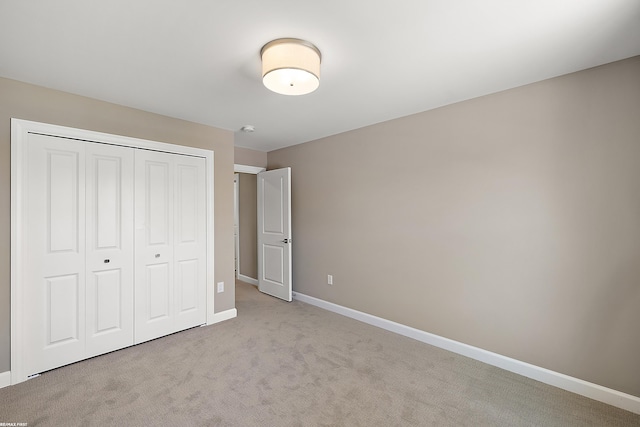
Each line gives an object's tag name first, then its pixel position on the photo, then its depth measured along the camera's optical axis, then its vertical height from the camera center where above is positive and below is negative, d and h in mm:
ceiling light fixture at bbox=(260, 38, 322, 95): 1732 +947
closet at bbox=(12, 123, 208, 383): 2357 -263
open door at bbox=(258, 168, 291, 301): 4232 -227
